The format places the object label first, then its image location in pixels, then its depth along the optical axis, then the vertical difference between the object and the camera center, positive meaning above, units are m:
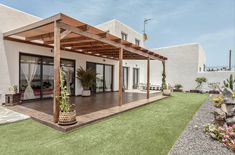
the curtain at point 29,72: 8.40 +0.26
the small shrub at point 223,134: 3.54 -1.43
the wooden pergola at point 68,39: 4.73 +1.82
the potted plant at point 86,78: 10.91 -0.06
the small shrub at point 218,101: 5.89 -0.91
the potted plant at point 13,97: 7.18 -0.94
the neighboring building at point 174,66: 16.25 +1.35
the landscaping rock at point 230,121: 4.50 -1.26
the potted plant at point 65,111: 4.55 -1.01
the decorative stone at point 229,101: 5.04 -0.76
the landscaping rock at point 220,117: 4.85 -1.23
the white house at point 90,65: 7.59 +0.99
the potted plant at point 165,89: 12.78 -0.95
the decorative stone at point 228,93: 5.30 -0.52
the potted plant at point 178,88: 17.41 -1.16
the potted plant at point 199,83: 15.98 -0.55
